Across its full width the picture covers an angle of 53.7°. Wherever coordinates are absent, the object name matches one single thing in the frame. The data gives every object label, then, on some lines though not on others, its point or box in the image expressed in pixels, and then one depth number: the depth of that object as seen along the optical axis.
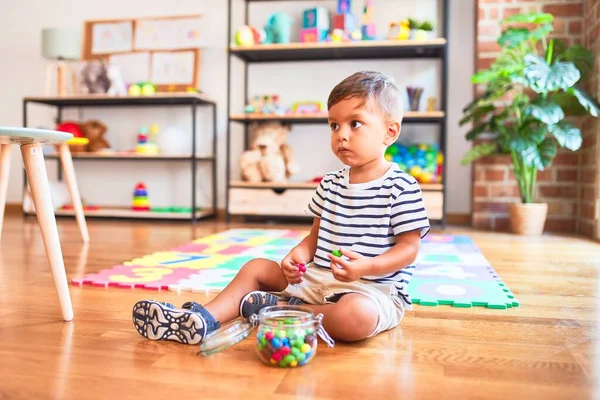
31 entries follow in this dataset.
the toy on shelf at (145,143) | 3.51
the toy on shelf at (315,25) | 3.32
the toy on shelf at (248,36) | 3.31
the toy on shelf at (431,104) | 3.27
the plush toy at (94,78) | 3.57
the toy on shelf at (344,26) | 3.22
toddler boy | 1.05
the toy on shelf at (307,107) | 3.42
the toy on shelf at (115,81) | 3.55
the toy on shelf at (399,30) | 3.17
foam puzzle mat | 1.47
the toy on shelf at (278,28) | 3.38
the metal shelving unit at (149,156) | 3.38
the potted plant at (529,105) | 2.66
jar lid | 0.99
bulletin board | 3.71
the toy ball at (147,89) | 3.47
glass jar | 0.92
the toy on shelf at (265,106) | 3.37
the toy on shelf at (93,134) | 3.62
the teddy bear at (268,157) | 3.33
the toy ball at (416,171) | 3.18
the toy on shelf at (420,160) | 3.18
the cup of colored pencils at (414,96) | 3.22
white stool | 1.15
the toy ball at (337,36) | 3.21
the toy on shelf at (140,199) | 3.58
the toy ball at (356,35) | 3.21
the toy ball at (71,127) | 3.41
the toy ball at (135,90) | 3.48
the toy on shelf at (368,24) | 3.25
